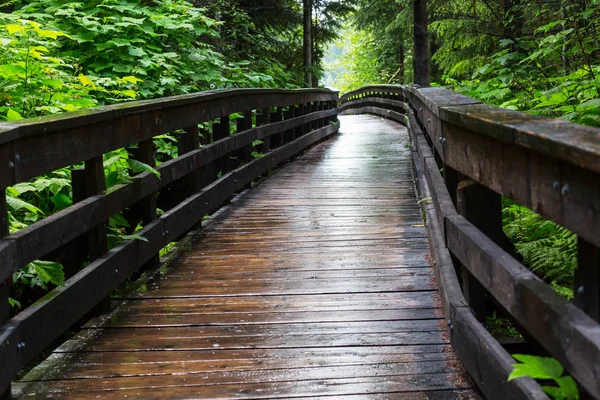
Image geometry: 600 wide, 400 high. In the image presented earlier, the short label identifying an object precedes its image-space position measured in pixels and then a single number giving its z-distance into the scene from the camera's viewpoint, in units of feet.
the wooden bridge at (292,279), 7.18
